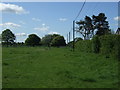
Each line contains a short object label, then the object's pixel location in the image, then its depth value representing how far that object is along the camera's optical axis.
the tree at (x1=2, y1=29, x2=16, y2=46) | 82.95
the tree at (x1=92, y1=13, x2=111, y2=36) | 48.70
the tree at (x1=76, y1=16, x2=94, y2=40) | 51.35
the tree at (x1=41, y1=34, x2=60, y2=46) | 92.44
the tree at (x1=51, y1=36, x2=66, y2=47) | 78.60
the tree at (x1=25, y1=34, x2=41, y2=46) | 86.81
